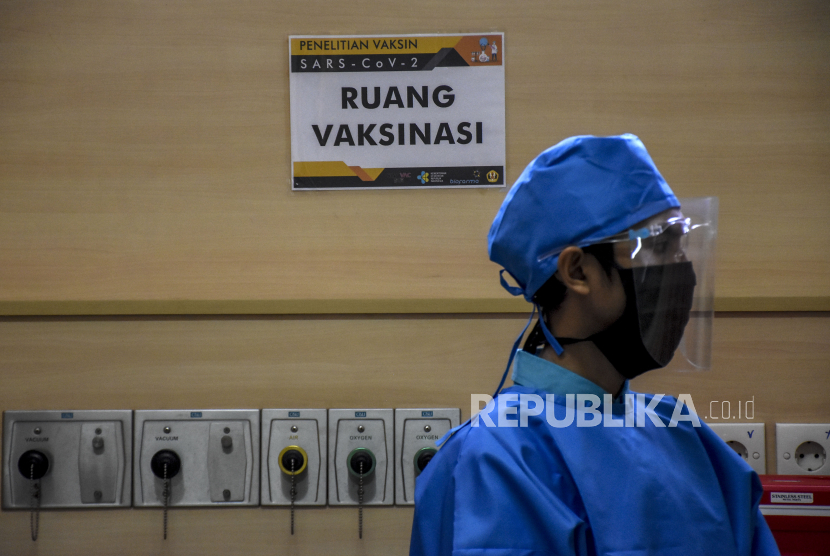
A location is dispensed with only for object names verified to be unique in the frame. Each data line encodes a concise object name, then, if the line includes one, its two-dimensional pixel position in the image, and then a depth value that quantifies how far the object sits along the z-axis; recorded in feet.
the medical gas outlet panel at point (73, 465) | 12.49
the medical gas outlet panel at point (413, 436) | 12.48
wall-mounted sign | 12.54
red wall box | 12.11
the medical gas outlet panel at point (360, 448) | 12.48
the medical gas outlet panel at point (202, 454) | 12.48
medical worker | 11.22
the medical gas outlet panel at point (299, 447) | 12.48
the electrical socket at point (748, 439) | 12.45
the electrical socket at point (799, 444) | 12.43
